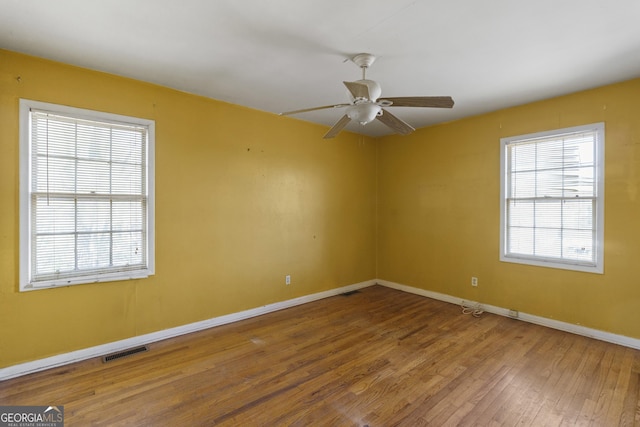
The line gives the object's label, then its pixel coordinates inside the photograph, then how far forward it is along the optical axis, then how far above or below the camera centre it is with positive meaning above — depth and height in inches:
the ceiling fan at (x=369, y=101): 83.4 +34.1
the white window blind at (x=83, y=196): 98.4 +6.0
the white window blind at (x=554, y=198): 124.3 +7.4
